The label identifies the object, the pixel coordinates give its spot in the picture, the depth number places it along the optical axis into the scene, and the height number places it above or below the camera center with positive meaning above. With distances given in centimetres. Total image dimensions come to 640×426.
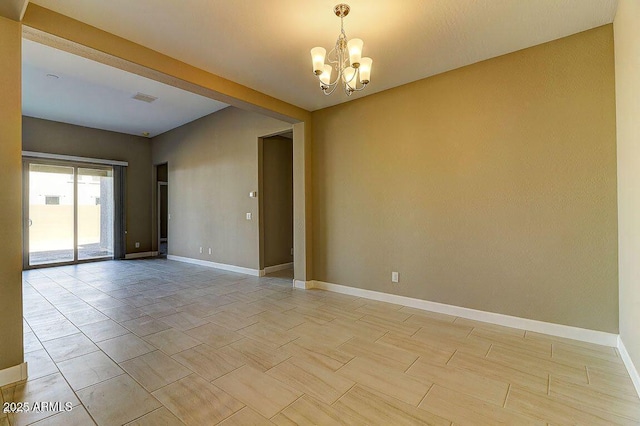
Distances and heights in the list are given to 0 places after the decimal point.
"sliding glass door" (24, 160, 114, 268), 630 +8
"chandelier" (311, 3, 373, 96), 229 +126
